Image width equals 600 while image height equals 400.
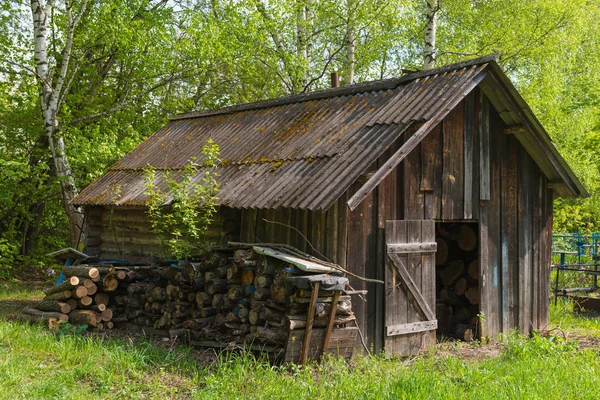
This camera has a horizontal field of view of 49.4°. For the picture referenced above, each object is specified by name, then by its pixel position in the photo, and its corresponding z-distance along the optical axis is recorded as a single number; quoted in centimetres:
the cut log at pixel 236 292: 907
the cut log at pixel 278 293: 832
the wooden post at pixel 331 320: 820
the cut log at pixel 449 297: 1193
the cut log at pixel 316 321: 805
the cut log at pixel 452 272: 1195
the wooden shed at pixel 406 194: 909
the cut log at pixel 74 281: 1041
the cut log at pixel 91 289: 1059
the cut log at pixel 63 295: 1049
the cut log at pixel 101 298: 1075
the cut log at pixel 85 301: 1052
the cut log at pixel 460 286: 1176
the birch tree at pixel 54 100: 1466
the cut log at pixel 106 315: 1060
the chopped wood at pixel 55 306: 1041
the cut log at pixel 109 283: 1073
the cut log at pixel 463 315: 1163
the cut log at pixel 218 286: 944
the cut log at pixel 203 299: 959
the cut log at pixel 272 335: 827
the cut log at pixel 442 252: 1218
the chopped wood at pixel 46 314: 1030
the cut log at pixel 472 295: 1139
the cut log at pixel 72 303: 1057
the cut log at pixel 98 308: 1061
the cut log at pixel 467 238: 1166
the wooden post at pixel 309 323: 801
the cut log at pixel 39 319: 1018
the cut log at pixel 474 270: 1136
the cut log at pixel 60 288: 1049
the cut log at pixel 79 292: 1041
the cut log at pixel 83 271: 1055
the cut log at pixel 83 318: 1042
